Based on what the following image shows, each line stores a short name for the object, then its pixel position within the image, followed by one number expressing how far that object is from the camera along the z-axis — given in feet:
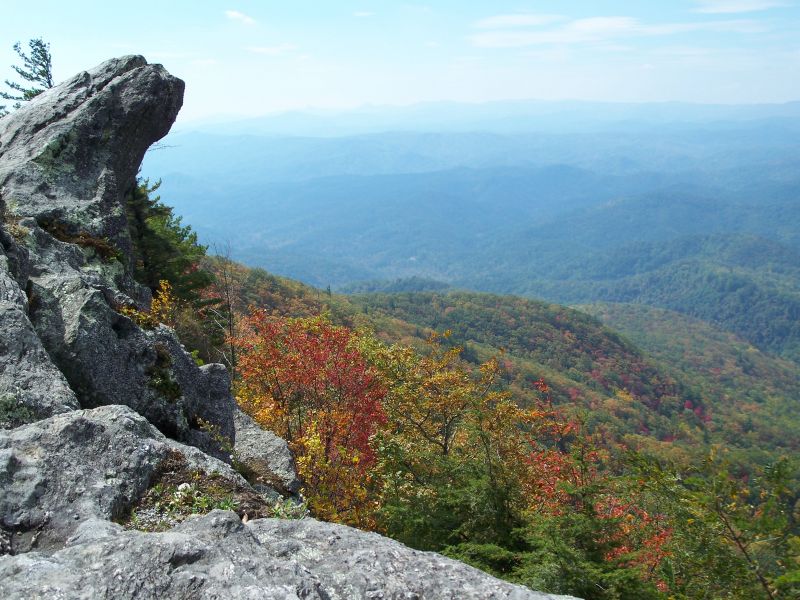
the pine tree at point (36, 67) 122.19
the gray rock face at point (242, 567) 15.28
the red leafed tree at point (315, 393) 47.70
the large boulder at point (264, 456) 40.68
